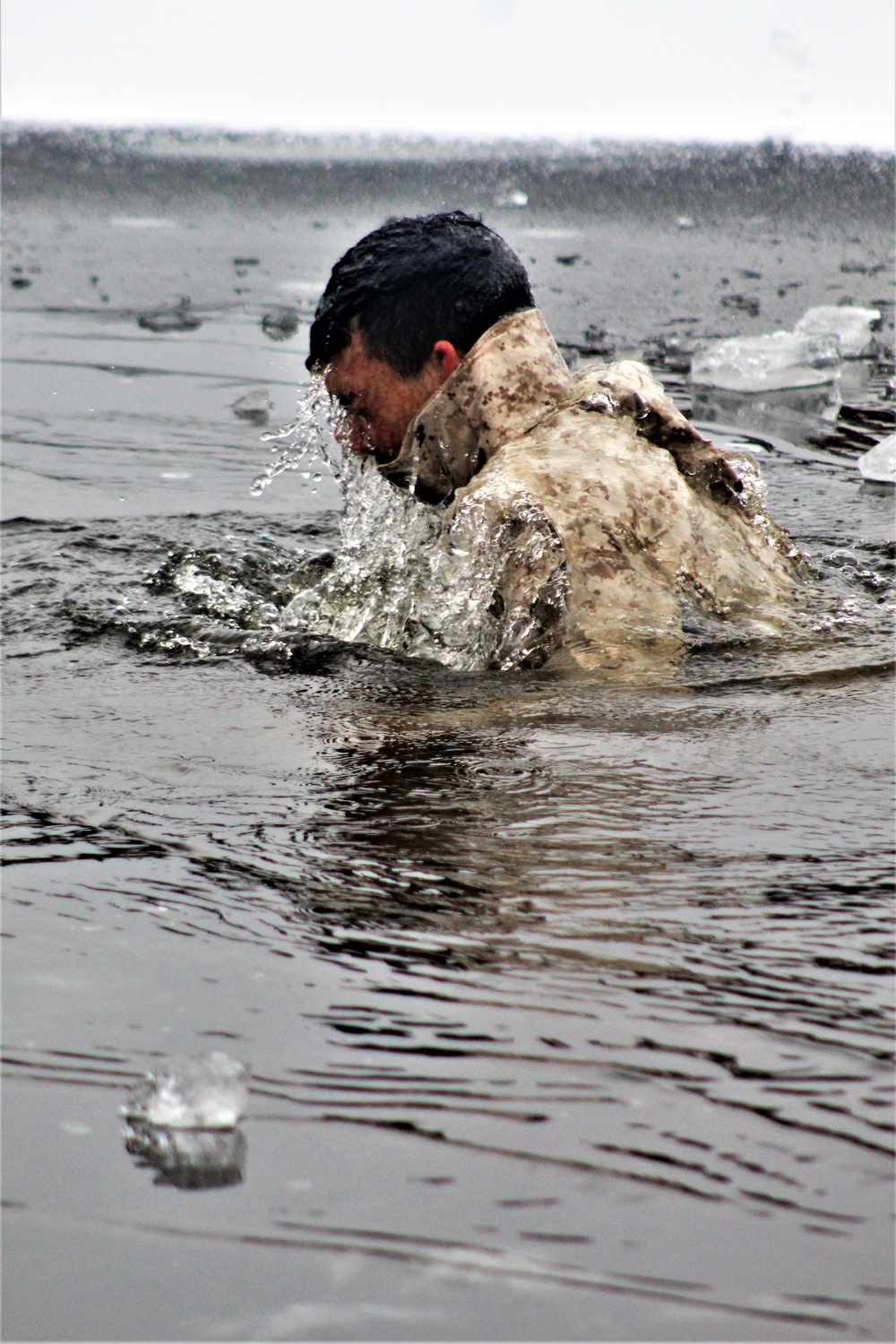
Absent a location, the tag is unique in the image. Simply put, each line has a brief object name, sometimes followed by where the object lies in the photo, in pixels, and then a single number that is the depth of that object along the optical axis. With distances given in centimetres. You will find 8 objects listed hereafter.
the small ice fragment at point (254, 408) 1393
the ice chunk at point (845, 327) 1708
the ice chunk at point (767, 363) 1545
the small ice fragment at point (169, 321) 1864
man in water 620
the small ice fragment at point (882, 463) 1137
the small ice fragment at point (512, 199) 3500
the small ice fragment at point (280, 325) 1798
